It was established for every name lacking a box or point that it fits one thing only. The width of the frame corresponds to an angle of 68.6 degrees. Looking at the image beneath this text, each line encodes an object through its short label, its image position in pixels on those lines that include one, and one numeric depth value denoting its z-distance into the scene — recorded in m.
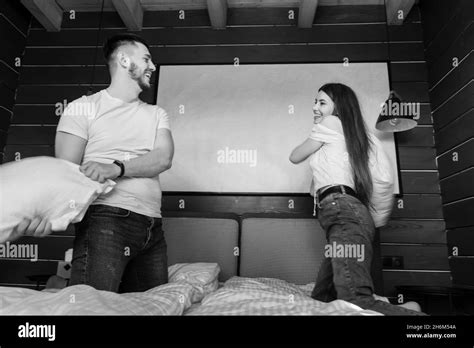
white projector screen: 2.43
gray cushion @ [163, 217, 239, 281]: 2.05
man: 0.93
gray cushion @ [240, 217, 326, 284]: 2.00
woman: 1.13
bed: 0.67
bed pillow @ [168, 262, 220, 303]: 1.26
